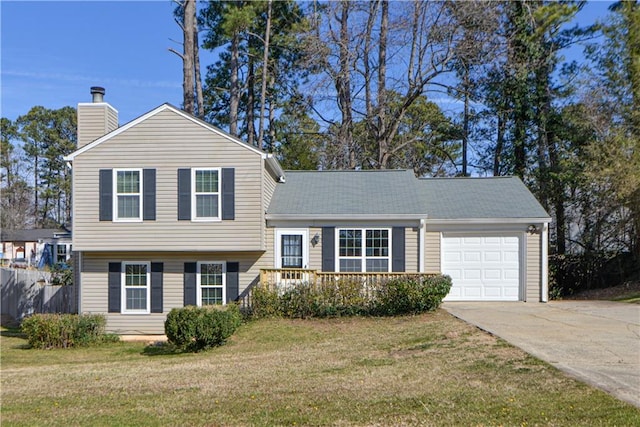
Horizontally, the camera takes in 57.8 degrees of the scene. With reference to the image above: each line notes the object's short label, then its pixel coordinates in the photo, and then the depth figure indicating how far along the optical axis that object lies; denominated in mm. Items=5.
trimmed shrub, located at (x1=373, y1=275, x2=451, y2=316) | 14086
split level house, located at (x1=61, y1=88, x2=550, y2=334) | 15977
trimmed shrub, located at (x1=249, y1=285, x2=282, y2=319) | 14922
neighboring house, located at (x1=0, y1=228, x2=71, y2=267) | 45219
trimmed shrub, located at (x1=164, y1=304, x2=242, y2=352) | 12328
